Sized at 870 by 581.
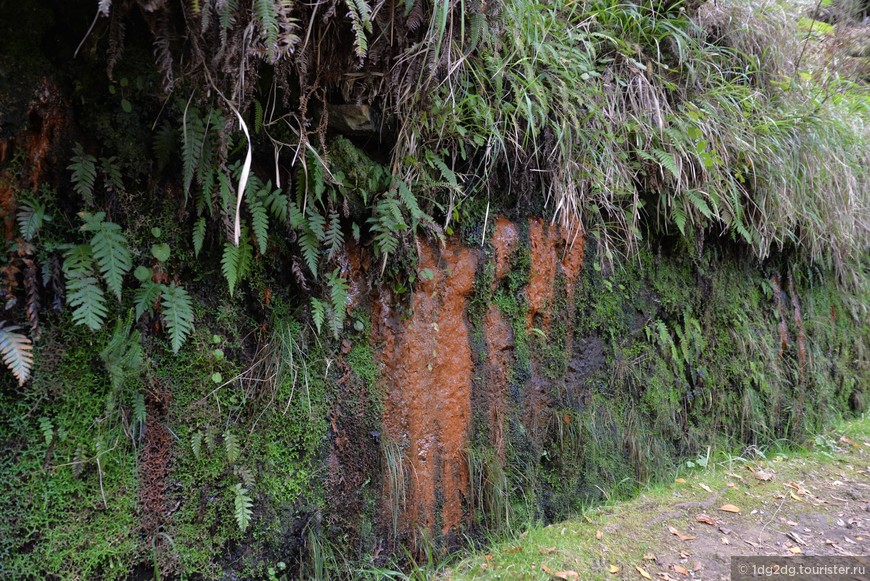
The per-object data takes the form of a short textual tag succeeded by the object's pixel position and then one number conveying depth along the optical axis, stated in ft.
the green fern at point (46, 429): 6.13
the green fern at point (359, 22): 6.73
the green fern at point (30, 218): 5.90
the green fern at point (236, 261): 7.00
